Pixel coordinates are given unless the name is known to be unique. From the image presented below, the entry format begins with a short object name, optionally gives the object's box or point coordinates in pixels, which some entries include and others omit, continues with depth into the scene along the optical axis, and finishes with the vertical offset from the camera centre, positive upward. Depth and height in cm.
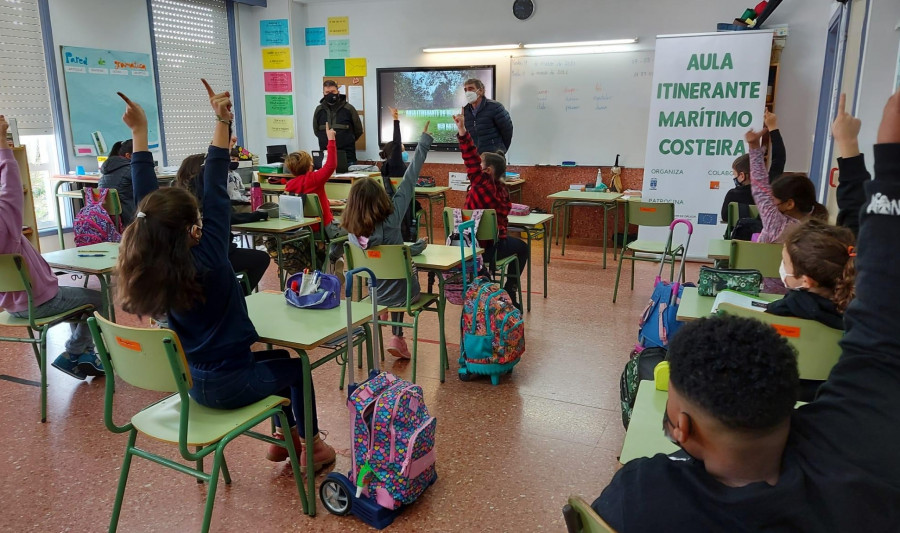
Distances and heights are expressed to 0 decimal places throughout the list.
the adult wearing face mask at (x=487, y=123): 615 +17
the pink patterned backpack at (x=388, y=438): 212 -101
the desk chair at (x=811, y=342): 178 -57
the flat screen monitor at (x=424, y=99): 779 +52
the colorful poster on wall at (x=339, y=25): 837 +152
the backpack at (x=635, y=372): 234 -88
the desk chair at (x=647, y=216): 487 -60
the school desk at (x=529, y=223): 462 -60
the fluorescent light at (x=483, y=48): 745 +110
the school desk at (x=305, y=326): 216 -67
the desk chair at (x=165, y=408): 178 -87
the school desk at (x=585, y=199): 622 -58
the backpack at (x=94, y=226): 445 -61
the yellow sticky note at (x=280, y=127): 884 +18
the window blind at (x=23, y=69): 609 +70
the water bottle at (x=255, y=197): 511 -46
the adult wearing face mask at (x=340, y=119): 795 +27
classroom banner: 561 +22
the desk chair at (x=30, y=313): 282 -85
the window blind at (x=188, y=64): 767 +96
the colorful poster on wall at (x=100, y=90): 668 +55
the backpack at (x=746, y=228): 396 -55
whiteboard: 697 +37
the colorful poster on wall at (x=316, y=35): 854 +141
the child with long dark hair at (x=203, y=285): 184 -43
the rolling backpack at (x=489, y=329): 325 -98
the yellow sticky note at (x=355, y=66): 834 +98
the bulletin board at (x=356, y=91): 837 +65
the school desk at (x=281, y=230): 435 -62
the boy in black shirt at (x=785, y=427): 83 -39
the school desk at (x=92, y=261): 313 -62
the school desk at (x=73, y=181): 620 -41
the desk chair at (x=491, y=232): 398 -59
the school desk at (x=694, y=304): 231 -63
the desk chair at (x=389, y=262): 314 -62
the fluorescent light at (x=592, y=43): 688 +108
